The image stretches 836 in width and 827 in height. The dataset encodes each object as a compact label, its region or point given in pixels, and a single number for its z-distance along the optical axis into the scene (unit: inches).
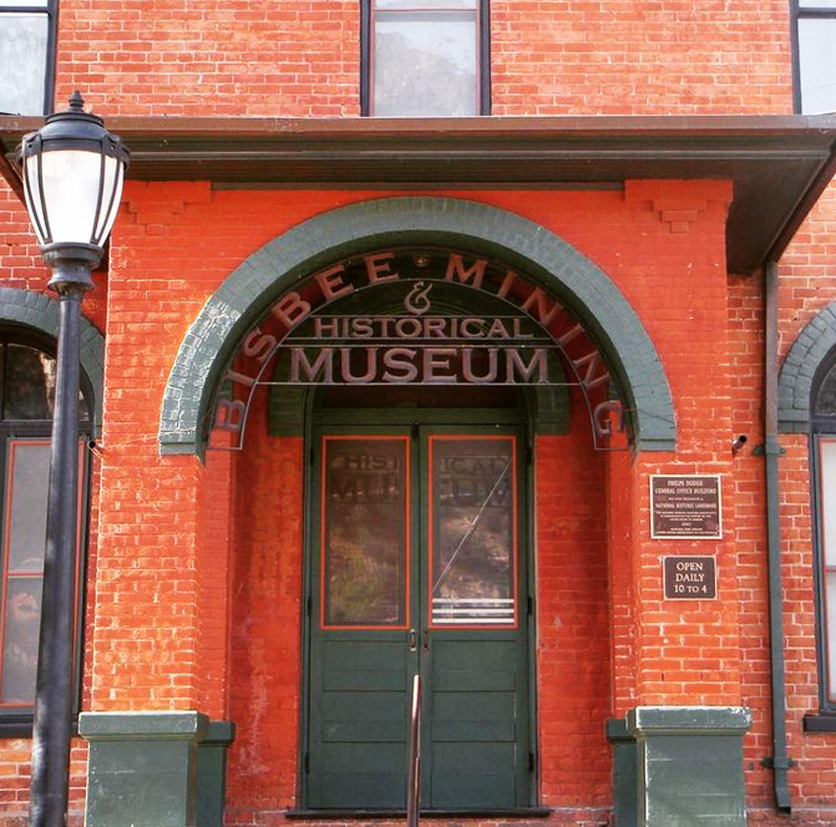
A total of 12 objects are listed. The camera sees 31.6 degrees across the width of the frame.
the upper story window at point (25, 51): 406.3
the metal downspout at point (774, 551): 381.7
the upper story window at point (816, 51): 412.2
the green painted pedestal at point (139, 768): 325.7
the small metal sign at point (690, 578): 339.1
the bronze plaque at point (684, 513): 342.0
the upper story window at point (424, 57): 391.5
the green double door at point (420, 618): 393.7
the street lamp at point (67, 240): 247.1
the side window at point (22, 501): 395.2
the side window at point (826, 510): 395.9
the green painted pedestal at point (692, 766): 327.6
